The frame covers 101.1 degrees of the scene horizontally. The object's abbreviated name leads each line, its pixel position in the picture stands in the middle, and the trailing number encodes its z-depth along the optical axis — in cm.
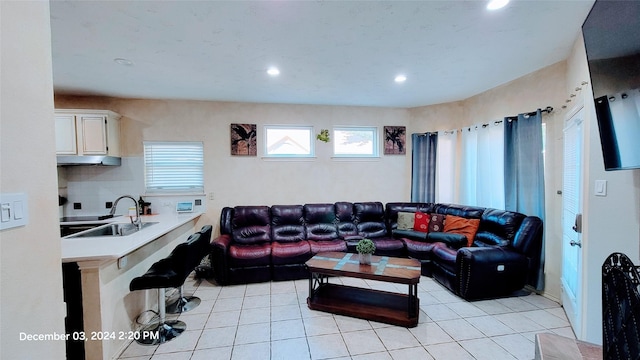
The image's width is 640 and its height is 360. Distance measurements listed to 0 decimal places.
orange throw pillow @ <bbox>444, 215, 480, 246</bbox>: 379
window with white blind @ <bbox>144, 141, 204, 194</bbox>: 432
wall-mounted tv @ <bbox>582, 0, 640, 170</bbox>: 117
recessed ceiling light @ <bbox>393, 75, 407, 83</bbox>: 338
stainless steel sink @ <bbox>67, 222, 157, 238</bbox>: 279
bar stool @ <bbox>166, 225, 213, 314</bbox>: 252
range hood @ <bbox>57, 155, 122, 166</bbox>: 369
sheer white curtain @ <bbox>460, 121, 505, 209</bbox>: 379
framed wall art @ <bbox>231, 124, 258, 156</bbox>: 448
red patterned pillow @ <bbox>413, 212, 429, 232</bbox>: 428
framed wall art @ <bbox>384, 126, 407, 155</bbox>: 496
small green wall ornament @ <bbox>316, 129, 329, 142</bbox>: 462
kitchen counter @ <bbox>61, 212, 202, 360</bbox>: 197
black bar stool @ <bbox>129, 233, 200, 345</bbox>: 230
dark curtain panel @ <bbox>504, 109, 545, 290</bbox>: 320
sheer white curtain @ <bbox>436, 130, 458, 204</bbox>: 460
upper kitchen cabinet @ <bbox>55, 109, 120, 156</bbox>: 374
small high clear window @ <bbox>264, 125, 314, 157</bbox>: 467
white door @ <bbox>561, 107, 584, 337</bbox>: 234
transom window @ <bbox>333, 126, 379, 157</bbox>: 489
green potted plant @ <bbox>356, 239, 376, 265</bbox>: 292
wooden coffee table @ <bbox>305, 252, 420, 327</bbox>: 261
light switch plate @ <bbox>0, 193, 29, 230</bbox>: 84
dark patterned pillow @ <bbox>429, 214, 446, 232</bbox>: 416
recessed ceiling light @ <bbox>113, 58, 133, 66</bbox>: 280
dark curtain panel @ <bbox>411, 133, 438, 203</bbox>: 473
